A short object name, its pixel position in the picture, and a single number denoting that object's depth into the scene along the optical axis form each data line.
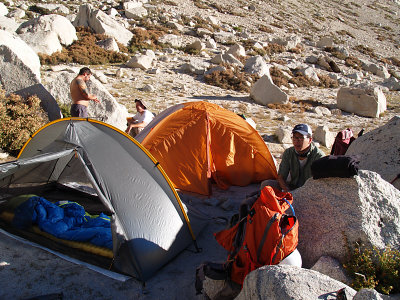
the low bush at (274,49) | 24.31
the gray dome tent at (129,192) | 4.47
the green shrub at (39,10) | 22.66
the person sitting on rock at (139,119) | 8.29
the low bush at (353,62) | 25.28
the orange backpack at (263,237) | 3.50
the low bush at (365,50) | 31.13
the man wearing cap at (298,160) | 5.31
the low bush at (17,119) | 7.82
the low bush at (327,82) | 19.29
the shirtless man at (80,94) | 7.47
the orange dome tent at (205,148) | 6.86
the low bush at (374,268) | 3.43
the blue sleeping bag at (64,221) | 4.97
